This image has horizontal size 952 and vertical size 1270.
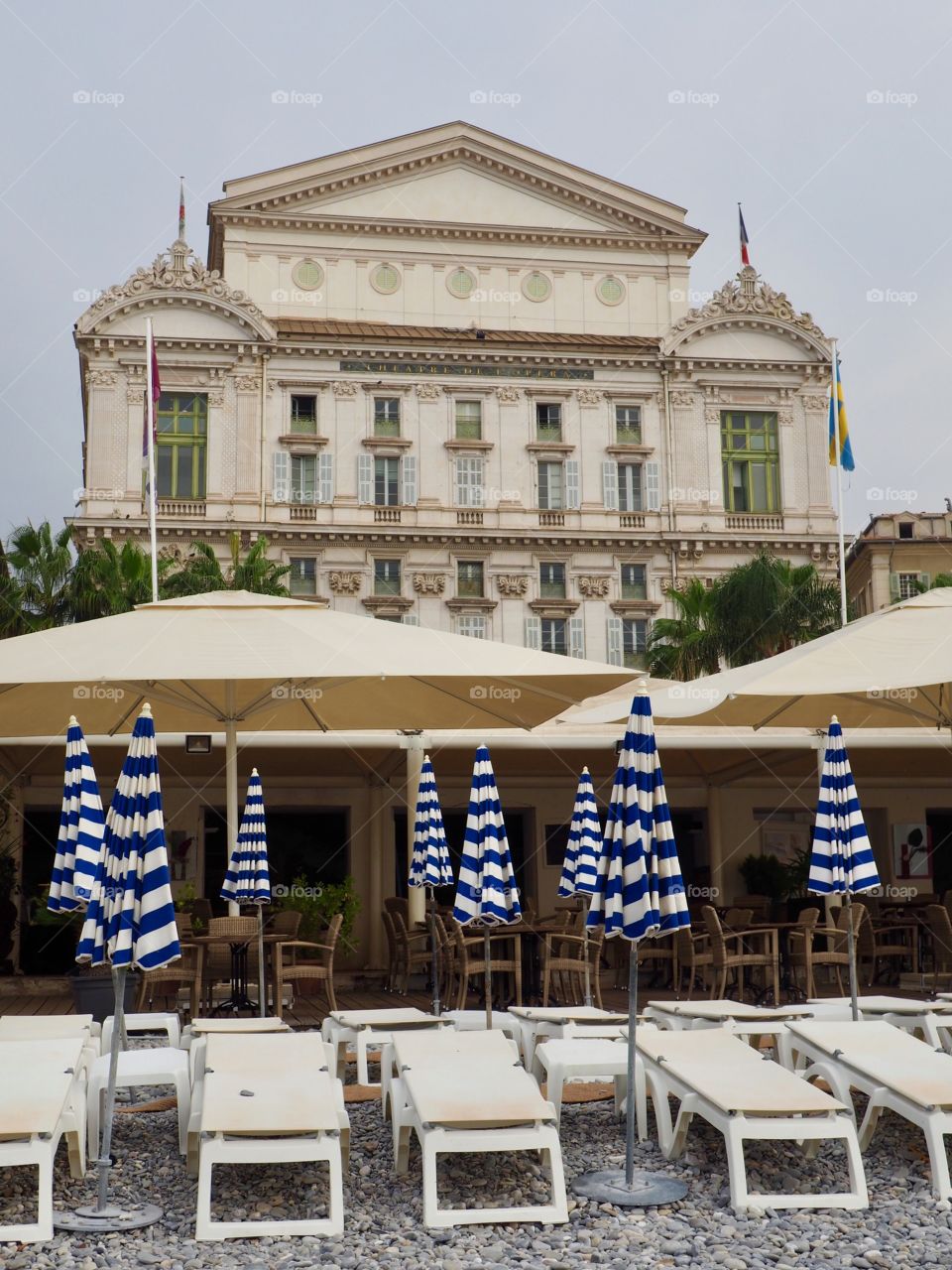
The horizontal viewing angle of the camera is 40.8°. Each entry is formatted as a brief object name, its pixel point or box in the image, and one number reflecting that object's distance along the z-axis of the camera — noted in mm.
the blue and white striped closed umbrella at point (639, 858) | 5914
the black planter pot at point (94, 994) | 10570
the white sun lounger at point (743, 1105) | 5516
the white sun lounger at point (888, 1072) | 5625
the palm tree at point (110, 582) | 25156
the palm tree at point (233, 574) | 29516
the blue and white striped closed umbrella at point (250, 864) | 10969
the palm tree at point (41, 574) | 25234
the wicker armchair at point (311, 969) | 10742
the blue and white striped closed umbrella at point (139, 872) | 5652
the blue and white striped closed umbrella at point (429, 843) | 10883
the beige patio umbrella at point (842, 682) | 9258
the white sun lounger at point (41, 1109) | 5094
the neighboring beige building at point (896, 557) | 53844
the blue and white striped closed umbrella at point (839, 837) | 8742
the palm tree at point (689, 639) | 31188
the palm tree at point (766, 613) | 30219
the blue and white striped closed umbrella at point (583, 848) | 10695
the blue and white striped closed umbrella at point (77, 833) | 8344
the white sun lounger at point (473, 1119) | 5363
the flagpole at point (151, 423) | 23281
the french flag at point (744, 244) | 42969
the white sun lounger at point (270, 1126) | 5234
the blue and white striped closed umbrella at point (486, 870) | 8992
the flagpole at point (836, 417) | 24572
